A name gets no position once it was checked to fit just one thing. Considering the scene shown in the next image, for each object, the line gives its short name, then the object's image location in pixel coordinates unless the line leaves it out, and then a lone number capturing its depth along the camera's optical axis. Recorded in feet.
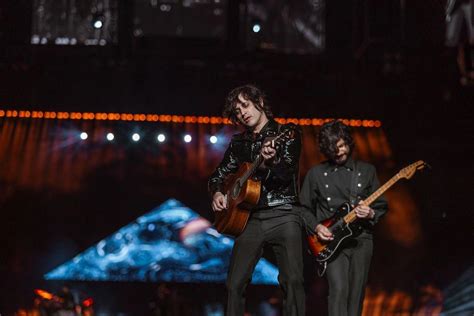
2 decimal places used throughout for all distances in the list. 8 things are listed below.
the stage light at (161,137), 35.32
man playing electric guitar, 17.46
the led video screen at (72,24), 34.32
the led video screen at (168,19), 34.81
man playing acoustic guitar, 14.90
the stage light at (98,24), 34.50
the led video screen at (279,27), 35.22
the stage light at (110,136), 34.99
